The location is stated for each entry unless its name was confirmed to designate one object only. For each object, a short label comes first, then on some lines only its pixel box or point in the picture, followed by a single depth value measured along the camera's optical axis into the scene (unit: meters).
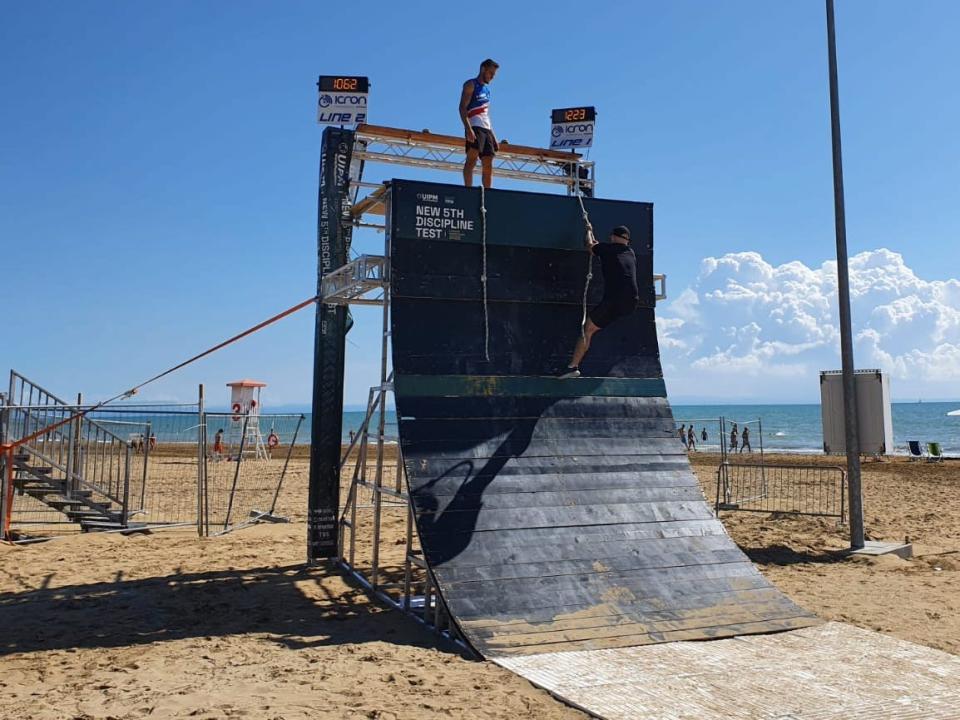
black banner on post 10.48
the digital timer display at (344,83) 10.49
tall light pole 11.86
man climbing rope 8.43
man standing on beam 9.55
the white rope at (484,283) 8.55
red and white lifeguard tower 33.03
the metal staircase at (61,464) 12.98
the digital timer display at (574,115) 11.64
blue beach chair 32.06
